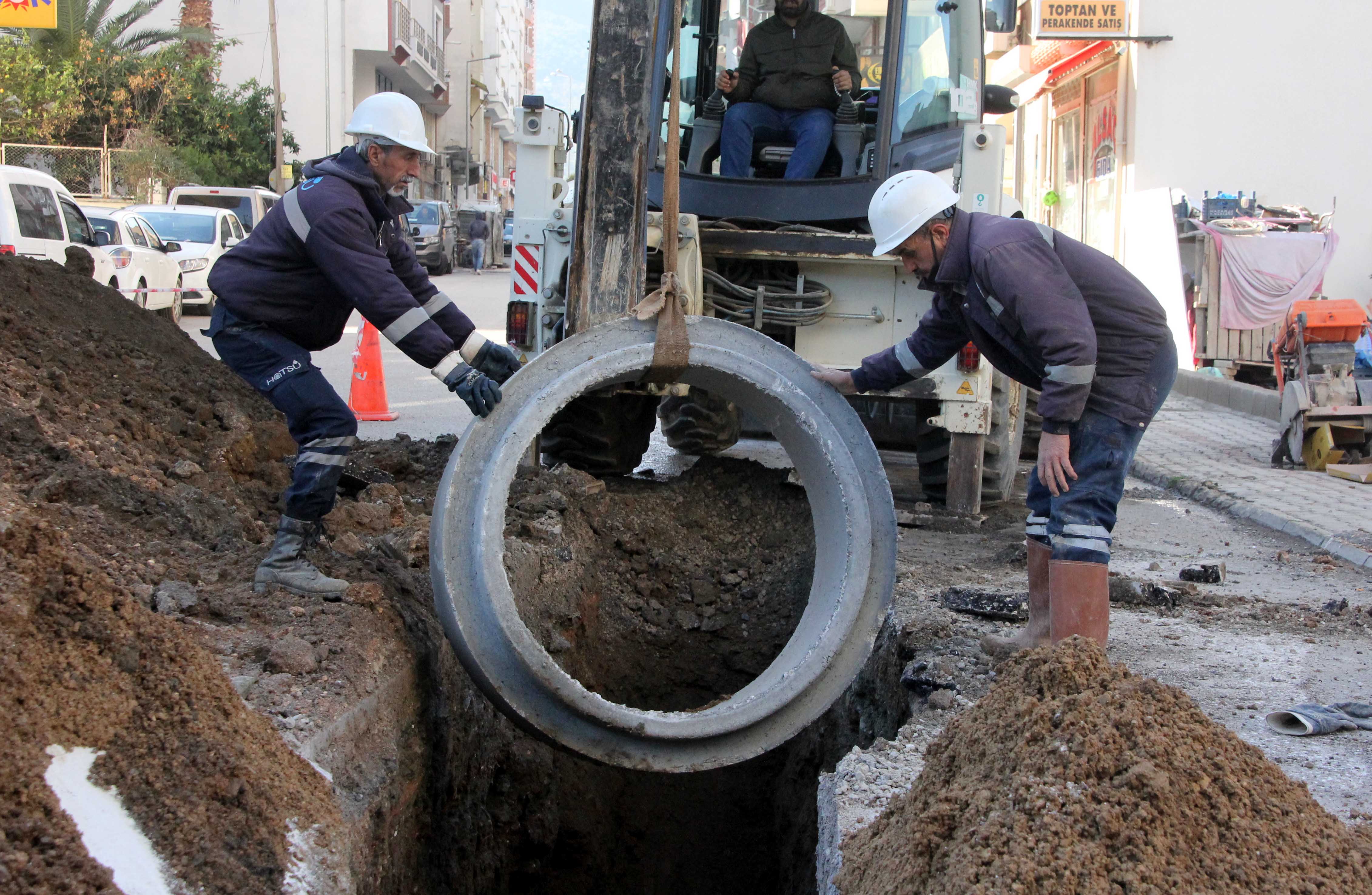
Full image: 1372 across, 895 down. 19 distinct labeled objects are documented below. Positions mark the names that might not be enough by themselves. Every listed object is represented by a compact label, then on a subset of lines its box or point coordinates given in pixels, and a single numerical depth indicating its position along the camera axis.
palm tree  25.45
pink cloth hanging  12.87
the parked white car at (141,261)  13.02
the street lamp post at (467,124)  51.75
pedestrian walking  32.94
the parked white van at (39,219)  10.66
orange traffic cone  9.30
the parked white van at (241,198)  21.02
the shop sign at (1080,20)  16.02
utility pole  27.56
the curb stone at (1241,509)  6.07
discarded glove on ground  3.36
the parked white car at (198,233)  16.36
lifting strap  3.96
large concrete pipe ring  3.57
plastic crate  14.42
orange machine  8.13
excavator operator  6.41
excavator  5.99
